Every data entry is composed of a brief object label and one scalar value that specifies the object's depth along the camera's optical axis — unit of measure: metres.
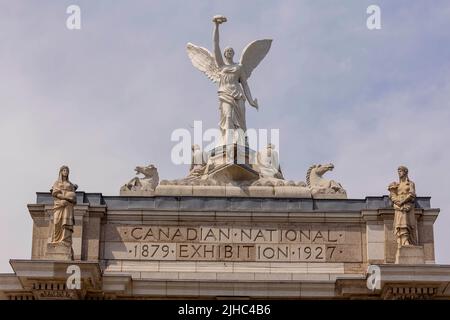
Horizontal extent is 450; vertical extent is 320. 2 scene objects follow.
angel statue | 45.91
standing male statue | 41.19
